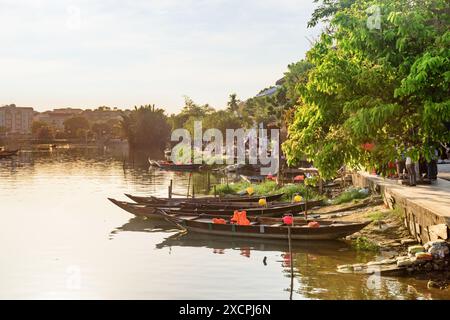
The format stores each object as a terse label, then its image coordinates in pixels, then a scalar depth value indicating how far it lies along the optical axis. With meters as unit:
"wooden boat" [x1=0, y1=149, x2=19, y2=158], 102.05
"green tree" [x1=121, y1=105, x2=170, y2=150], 135.25
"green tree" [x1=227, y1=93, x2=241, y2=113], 115.38
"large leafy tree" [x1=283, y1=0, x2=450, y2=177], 13.98
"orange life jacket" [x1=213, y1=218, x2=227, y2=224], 25.23
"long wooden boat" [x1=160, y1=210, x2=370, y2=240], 22.47
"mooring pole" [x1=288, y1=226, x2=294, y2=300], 17.53
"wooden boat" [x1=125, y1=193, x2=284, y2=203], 33.56
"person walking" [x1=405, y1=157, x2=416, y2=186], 25.70
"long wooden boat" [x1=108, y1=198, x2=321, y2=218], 29.28
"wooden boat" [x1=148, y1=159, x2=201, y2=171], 68.56
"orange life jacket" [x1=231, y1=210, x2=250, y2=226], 24.86
